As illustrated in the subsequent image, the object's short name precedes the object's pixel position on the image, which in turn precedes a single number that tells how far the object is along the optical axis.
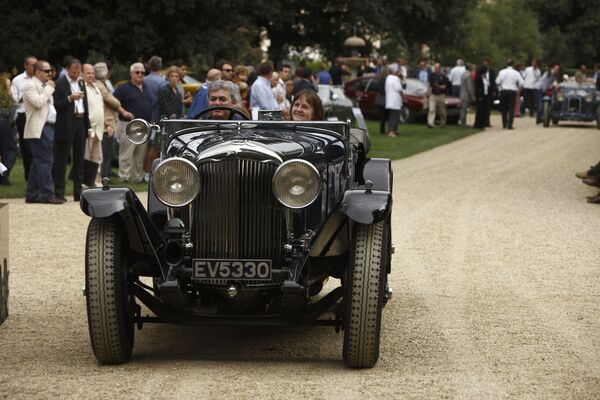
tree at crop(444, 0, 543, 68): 63.59
